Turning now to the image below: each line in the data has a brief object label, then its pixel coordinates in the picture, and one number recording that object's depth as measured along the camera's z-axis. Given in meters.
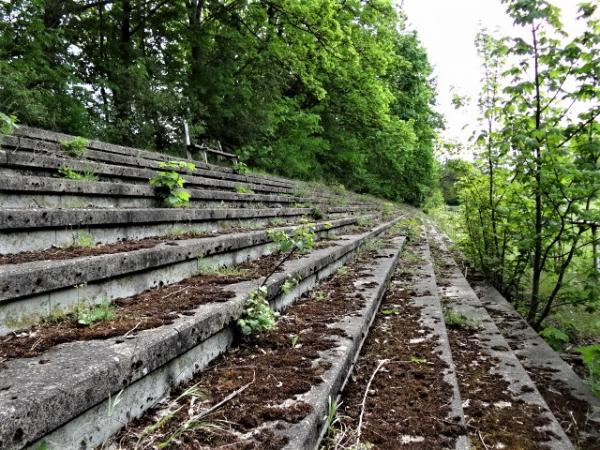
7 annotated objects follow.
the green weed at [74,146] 3.47
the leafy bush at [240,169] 6.94
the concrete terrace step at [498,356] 1.74
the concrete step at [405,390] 1.45
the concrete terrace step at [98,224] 1.87
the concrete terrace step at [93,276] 1.43
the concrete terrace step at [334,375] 1.24
